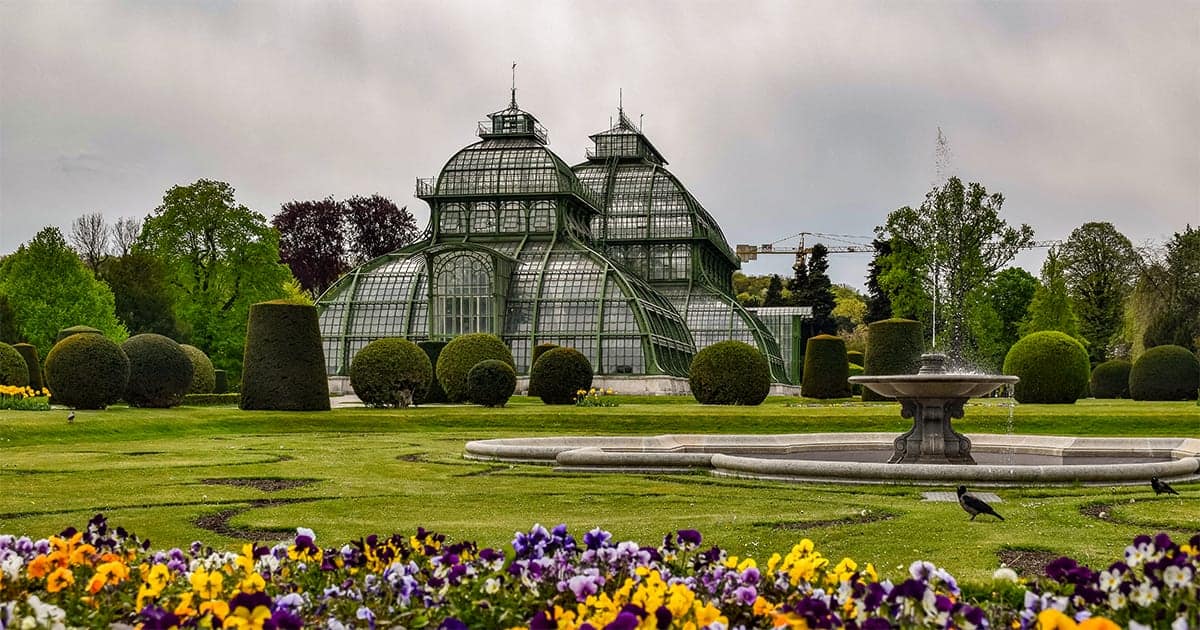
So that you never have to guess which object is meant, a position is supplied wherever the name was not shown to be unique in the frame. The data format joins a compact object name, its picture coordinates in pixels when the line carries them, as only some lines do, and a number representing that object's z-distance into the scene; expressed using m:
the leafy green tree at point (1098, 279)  60.69
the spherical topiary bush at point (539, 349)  45.44
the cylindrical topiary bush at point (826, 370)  43.12
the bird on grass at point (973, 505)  10.76
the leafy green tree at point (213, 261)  53.69
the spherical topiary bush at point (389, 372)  34.78
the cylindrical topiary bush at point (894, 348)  37.94
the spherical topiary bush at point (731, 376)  36.03
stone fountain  16.47
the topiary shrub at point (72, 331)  36.50
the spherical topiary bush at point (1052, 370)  35.16
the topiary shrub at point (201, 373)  40.47
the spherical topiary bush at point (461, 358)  39.84
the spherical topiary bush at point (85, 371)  27.78
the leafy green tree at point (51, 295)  48.06
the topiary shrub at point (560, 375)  36.28
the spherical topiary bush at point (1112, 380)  48.34
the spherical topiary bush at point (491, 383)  35.88
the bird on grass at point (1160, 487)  12.94
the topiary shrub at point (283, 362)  30.45
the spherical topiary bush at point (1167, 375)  40.72
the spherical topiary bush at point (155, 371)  30.38
